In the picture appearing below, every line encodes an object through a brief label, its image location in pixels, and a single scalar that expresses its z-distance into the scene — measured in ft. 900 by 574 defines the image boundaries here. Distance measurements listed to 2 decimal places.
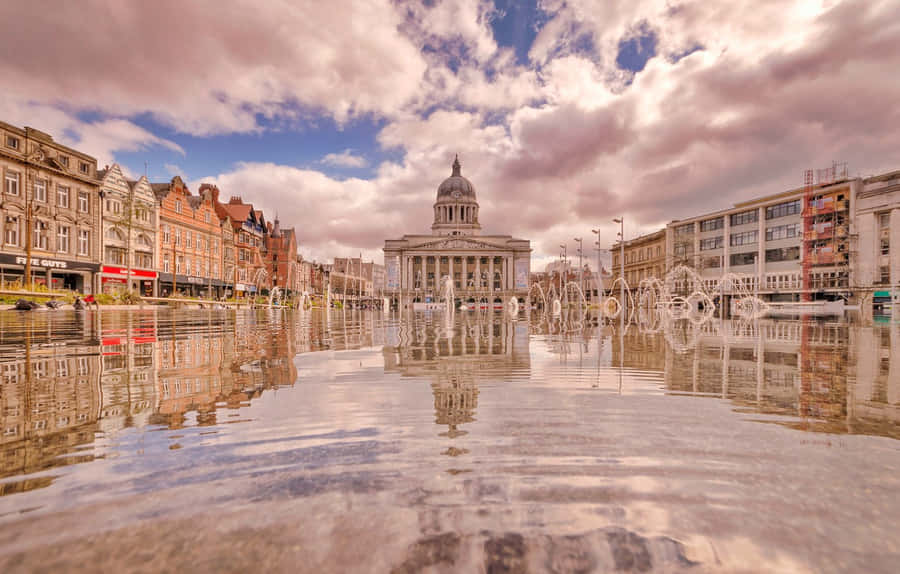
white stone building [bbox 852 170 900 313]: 166.91
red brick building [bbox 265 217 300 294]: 277.64
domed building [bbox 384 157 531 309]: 396.98
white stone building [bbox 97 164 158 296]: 153.07
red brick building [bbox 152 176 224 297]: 178.50
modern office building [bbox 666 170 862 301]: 187.01
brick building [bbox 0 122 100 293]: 119.96
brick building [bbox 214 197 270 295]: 233.76
